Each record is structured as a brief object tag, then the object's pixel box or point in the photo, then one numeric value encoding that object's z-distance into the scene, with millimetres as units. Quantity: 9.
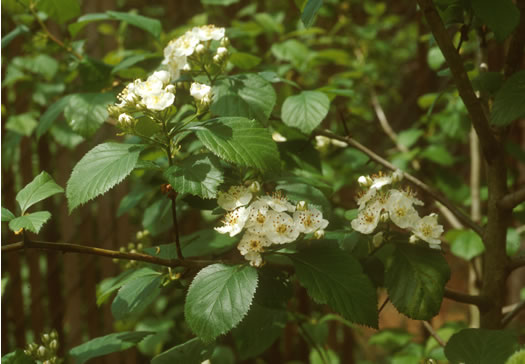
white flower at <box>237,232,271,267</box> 793
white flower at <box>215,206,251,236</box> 799
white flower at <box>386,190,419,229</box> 845
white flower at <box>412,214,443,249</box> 853
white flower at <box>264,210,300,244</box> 789
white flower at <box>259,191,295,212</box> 811
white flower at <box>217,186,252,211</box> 836
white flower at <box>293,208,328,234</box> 812
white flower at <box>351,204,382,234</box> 849
